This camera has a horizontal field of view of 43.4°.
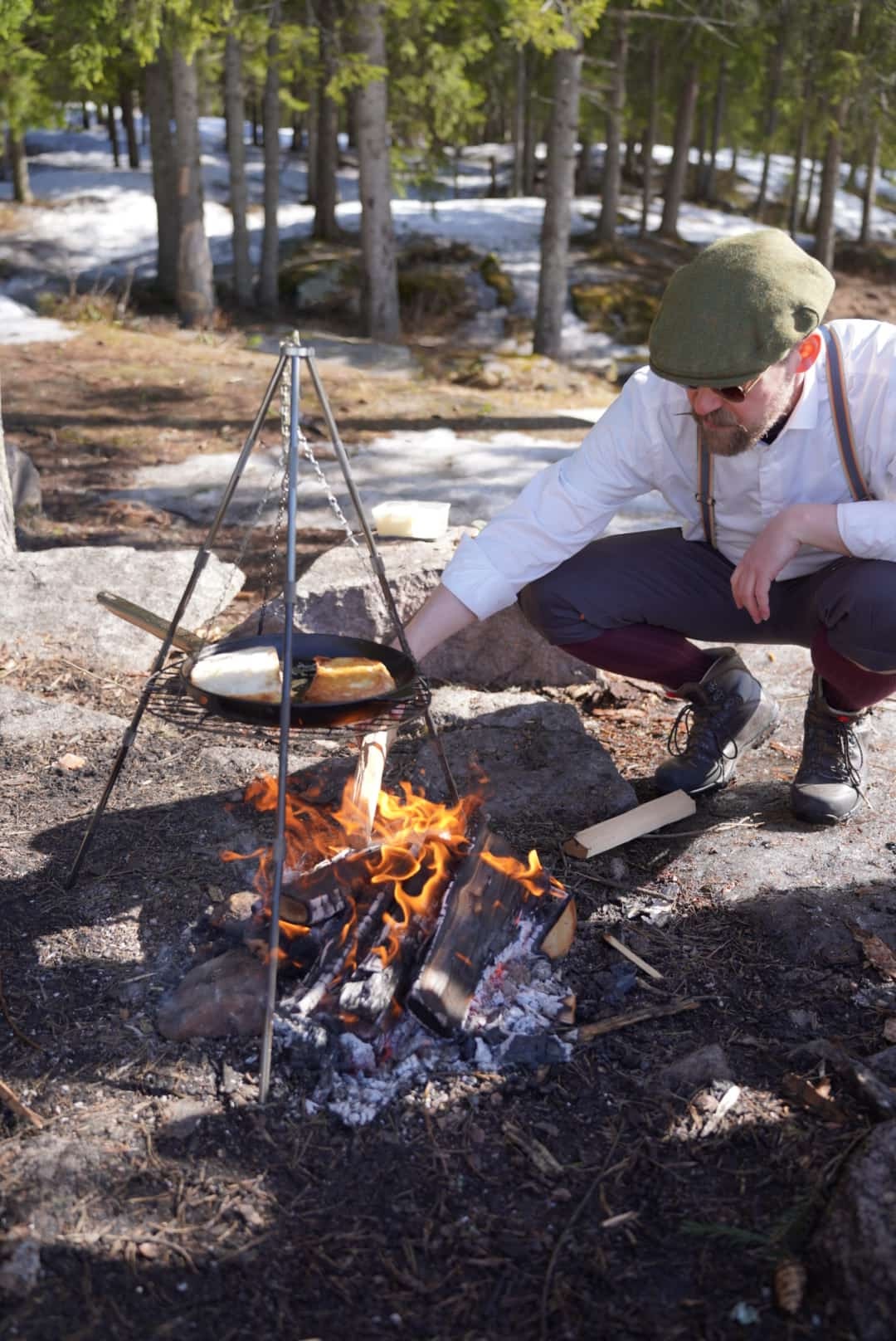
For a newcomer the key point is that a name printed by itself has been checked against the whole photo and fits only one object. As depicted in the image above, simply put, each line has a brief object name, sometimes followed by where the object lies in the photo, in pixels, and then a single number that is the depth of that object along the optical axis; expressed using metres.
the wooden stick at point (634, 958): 2.89
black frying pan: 2.64
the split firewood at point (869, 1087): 2.28
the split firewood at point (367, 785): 3.10
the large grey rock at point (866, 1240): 1.82
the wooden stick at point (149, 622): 2.86
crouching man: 2.90
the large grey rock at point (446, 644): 4.61
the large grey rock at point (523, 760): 3.76
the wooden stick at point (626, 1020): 2.64
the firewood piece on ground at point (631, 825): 3.38
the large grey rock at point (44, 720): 4.05
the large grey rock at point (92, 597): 4.86
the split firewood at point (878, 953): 2.86
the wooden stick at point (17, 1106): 2.32
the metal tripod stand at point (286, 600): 2.40
